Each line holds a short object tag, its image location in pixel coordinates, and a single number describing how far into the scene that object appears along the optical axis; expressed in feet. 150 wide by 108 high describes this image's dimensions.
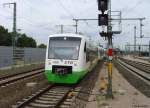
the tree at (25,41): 141.71
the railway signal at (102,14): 20.77
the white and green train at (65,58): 27.61
